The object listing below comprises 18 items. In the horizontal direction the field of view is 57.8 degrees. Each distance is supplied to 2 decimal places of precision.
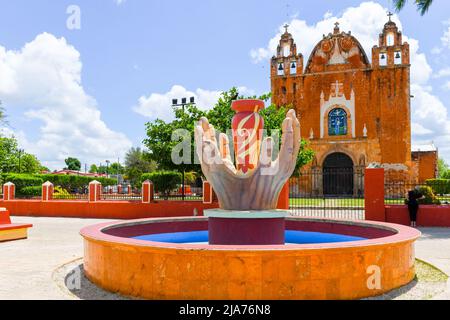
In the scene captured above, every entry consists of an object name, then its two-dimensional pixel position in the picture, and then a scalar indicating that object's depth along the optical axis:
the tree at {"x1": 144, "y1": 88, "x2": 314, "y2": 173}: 20.11
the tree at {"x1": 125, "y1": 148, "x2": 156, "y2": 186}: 42.06
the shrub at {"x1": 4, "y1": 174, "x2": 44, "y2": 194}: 26.72
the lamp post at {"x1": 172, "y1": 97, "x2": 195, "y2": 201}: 31.45
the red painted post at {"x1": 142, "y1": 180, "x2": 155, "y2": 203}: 19.08
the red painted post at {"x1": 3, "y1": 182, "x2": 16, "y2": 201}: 21.61
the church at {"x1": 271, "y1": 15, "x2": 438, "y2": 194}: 31.45
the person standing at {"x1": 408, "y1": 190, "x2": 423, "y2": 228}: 15.30
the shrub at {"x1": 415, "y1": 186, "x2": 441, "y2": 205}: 16.08
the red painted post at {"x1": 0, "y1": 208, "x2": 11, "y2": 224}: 11.88
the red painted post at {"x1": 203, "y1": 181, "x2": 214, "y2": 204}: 18.09
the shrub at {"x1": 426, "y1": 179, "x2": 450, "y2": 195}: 26.53
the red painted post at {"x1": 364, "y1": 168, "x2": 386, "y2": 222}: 15.59
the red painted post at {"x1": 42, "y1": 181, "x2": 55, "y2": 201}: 20.83
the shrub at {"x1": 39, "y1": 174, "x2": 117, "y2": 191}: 36.04
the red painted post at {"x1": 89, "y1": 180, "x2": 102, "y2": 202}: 19.92
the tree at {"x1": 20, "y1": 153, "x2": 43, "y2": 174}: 53.03
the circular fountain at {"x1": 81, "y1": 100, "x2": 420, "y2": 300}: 5.12
